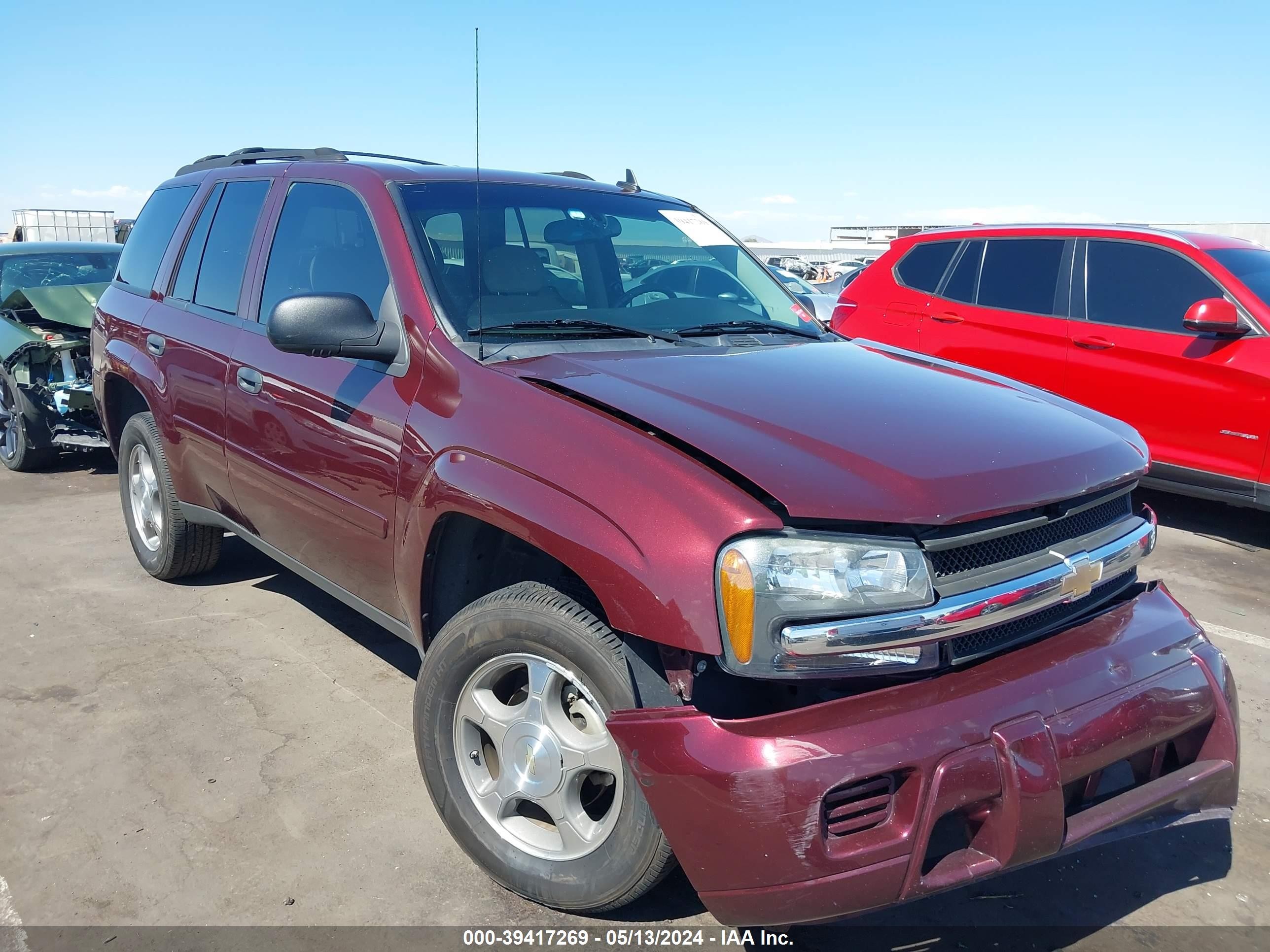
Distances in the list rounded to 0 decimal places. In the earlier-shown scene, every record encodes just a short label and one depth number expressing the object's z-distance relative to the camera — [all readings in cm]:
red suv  562
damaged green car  707
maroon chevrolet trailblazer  195
